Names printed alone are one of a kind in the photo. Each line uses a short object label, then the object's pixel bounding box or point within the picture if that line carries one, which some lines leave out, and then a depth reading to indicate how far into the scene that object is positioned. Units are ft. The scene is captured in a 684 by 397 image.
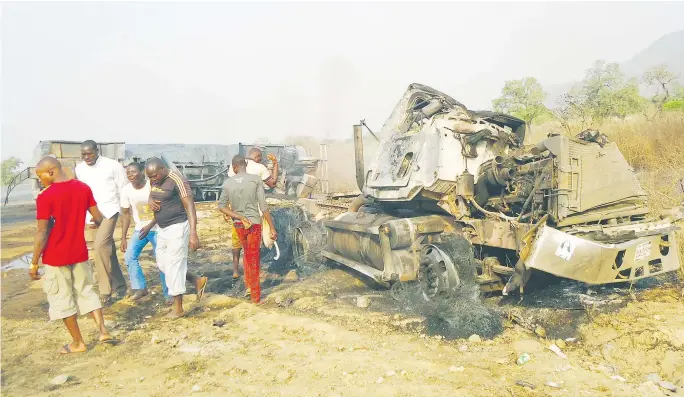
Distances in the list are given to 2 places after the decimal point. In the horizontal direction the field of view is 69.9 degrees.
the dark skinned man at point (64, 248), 14.28
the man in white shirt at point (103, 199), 19.58
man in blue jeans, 19.77
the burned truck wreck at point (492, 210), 15.33
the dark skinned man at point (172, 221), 17.70
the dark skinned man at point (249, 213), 19.65
